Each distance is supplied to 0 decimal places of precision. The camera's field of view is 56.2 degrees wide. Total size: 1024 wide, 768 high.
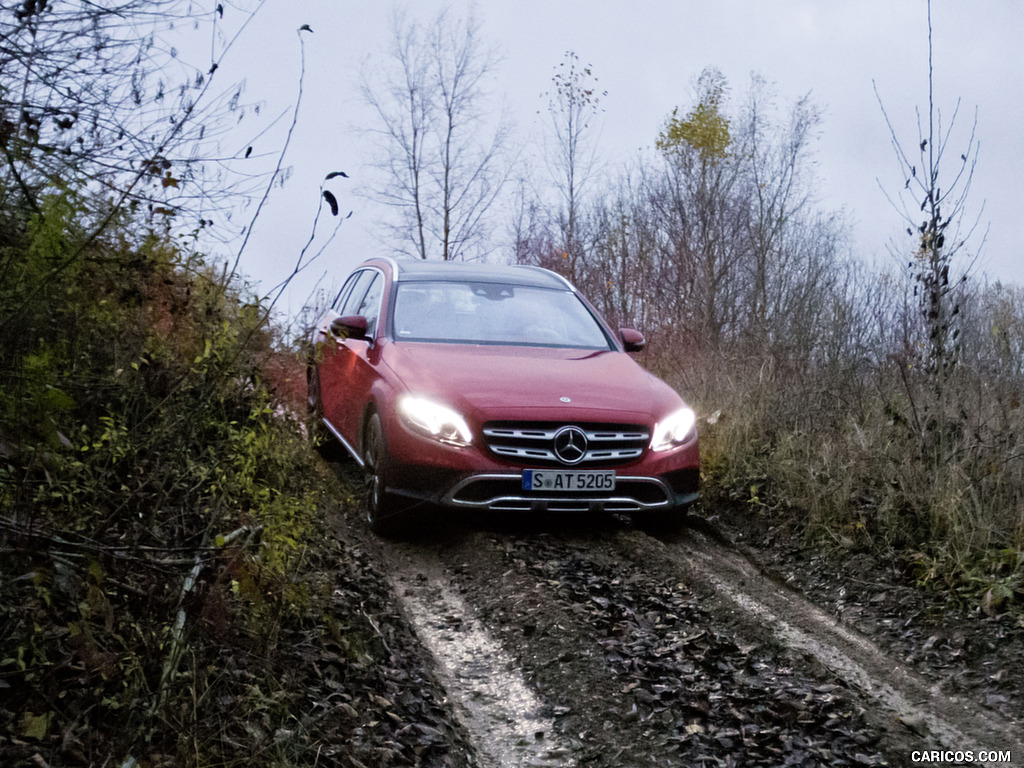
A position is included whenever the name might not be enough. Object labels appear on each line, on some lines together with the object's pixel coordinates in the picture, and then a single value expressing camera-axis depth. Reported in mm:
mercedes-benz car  6277
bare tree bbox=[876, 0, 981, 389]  7238
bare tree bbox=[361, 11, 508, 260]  32281
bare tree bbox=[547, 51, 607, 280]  30938
